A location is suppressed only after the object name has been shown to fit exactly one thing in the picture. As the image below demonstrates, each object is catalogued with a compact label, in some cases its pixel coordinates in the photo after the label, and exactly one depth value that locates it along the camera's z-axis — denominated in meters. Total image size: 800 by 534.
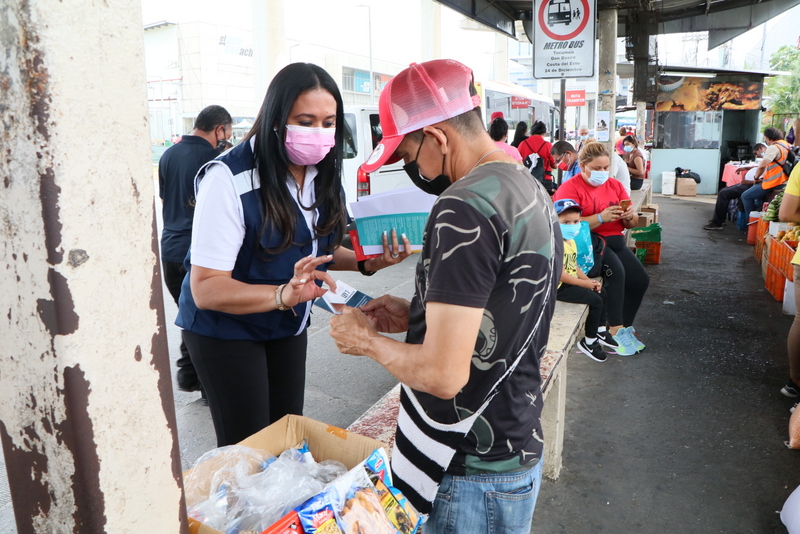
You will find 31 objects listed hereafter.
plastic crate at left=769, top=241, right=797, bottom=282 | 5.82
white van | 9.00
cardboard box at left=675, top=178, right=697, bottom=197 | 15.83
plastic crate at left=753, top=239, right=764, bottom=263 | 8.04
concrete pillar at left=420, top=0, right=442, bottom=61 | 29.22
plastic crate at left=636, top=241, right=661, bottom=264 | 8.20
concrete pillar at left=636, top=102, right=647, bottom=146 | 17.08
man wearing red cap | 1.13
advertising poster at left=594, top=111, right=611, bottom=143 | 9.58
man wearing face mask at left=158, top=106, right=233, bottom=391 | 3.81
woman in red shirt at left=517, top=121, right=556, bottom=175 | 9.73
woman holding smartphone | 5.04
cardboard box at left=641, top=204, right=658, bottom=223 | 8.91
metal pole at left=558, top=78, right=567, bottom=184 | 7.23
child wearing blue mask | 4.42
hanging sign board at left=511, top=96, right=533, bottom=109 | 18.12
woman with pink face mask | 1.79
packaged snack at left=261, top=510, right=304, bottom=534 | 1.16
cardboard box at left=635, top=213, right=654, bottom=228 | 8.16
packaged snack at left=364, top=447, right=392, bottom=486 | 1.35
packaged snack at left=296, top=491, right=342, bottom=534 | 1.17
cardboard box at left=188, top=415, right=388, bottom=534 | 1.63
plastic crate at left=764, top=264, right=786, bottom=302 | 6.39
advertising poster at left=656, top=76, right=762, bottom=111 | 16.20
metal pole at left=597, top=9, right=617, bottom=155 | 9.63
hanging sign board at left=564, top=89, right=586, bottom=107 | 25.17
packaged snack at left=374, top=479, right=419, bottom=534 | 1.31
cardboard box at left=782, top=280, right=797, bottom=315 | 5.85
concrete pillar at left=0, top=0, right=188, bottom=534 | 0.80
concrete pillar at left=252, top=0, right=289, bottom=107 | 20.48
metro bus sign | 6.59
